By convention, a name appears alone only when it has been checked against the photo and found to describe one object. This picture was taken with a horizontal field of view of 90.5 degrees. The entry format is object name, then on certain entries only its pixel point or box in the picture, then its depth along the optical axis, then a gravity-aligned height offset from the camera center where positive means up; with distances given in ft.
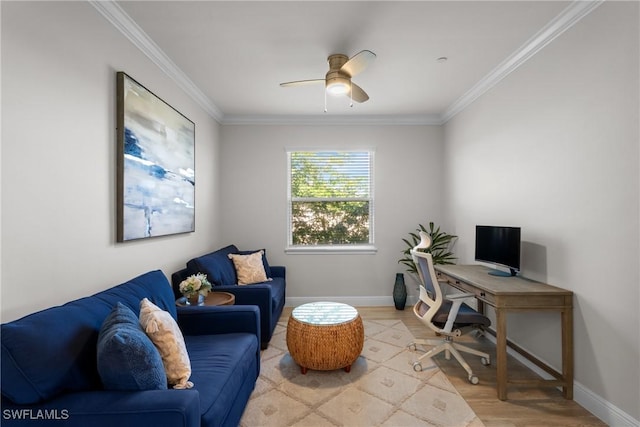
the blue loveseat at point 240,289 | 9.99 -2.45
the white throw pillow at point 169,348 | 5.01 -2.18
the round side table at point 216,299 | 8.74 -2.56
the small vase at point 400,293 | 14.14 -3.56
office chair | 8.41 -2.79
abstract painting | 7.20 +1.27
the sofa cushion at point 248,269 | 12.01 -2.16
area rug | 6.68 -4.33
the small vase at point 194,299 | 8.66 -2.38
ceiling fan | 8.11 +3.76
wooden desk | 7.32 -2.22
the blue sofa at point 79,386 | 3.84 -2.37
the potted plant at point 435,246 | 13.56 -1.44
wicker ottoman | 8.12 -3.32
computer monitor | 8.70 -0.97
